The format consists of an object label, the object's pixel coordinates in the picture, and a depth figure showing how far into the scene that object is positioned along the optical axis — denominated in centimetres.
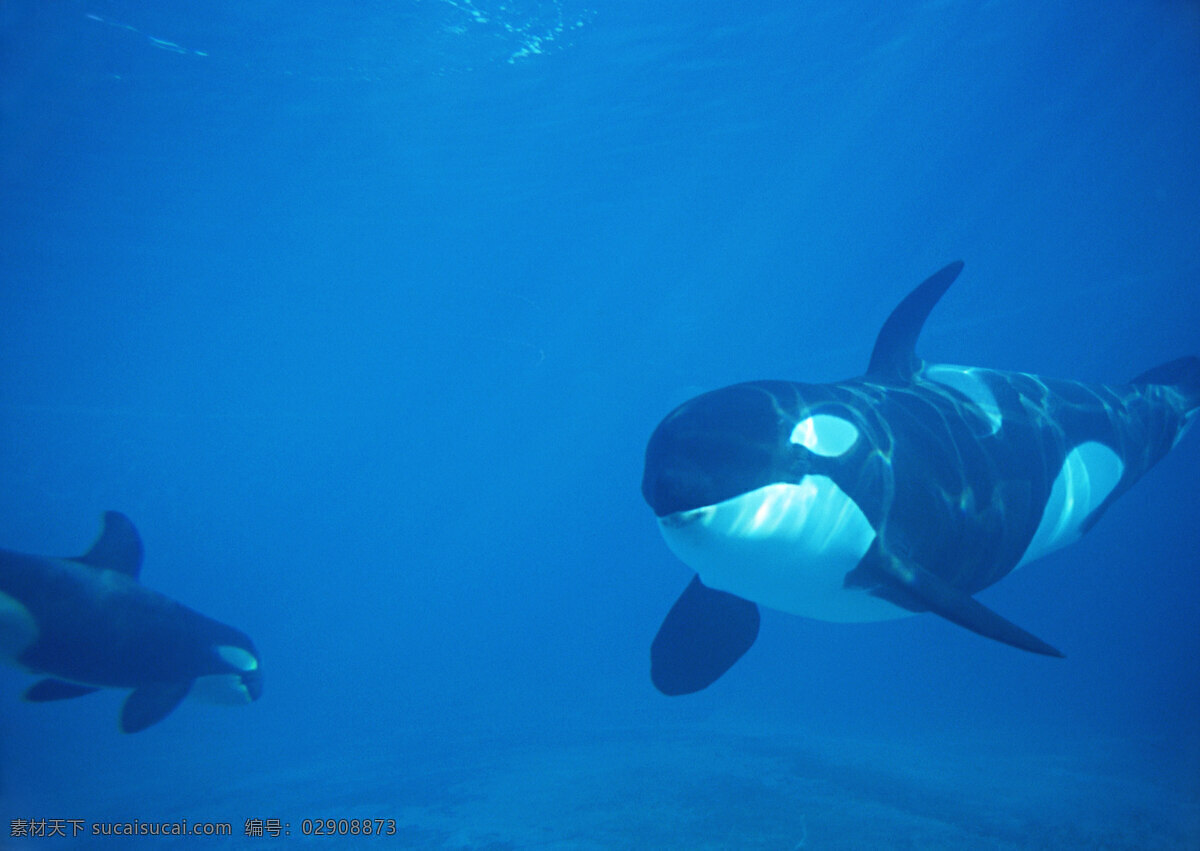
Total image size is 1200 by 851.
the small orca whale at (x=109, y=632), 568
